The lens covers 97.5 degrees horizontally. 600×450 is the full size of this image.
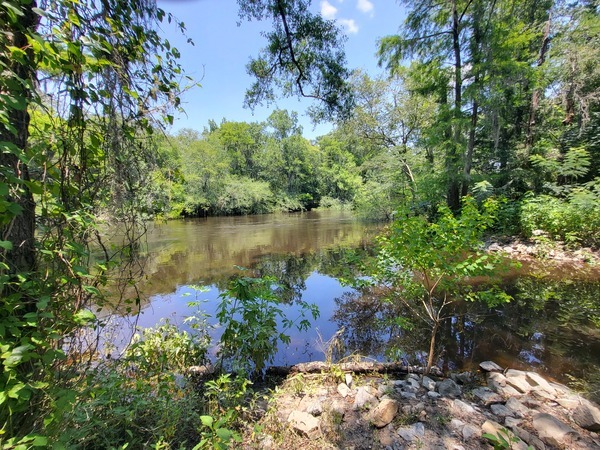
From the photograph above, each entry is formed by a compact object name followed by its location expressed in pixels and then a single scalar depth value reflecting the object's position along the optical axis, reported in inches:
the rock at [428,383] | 109.7
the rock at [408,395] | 102.2
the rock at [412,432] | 80.8
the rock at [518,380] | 107.7
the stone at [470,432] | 80.3
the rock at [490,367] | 126.3
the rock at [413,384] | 109.8
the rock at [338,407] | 92.6
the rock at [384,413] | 88.3
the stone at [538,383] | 106.6
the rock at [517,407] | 91.8
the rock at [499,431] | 72.9
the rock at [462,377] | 120.0
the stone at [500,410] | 92.5
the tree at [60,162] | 41.2
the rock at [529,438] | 76.0
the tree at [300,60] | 167.5
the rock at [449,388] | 106.1
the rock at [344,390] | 105.3
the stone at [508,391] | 104.4
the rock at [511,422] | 85.0
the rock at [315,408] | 94.4
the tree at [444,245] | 116.3
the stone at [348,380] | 112.4
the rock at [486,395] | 100.9
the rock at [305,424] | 83.8
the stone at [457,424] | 84.3
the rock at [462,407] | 93.2
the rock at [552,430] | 78.7
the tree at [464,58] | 346.3
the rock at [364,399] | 97.2
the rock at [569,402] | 95.5
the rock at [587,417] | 85.0
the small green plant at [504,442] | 65.1
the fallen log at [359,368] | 127.2
